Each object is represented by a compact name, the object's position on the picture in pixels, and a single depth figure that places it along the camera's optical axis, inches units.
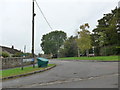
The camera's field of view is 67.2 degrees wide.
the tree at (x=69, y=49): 1301.5
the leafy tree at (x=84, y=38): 906.9
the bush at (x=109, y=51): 838.4
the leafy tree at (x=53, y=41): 1597.7
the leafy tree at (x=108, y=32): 839.1
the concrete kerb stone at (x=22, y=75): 221.8
